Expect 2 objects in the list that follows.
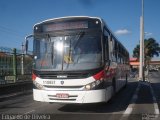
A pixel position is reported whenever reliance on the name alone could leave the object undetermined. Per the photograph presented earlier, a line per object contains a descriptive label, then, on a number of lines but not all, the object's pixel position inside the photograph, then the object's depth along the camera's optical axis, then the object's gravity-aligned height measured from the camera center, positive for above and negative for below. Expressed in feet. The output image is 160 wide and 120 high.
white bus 19.22 +0.11
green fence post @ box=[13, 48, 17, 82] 33.58 -0.74
